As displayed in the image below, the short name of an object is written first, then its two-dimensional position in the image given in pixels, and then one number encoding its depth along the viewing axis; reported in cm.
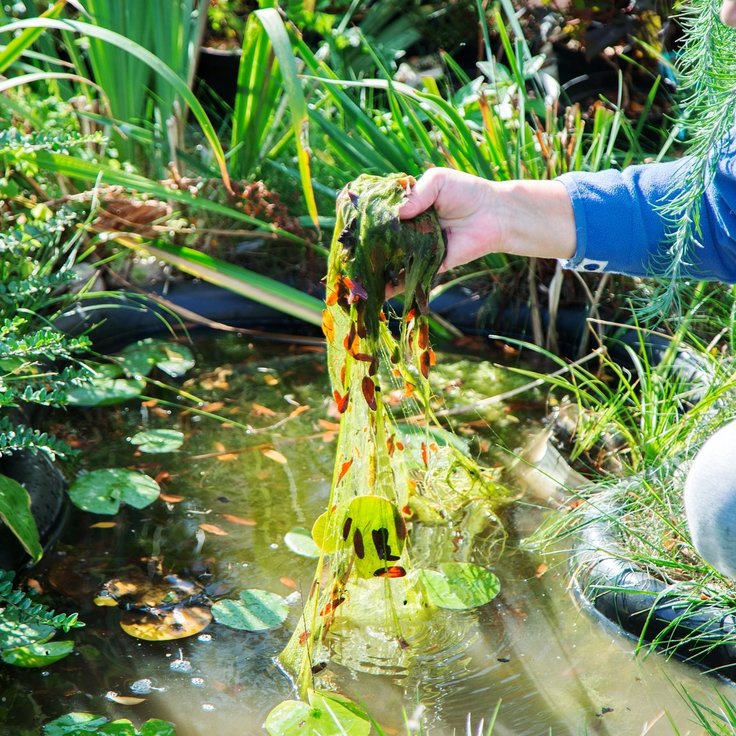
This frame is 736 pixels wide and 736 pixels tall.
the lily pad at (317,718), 141
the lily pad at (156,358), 259
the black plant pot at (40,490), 187
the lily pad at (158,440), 227
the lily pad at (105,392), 240
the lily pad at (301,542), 190
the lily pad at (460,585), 175
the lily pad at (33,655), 156
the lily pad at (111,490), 201
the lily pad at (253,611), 169
